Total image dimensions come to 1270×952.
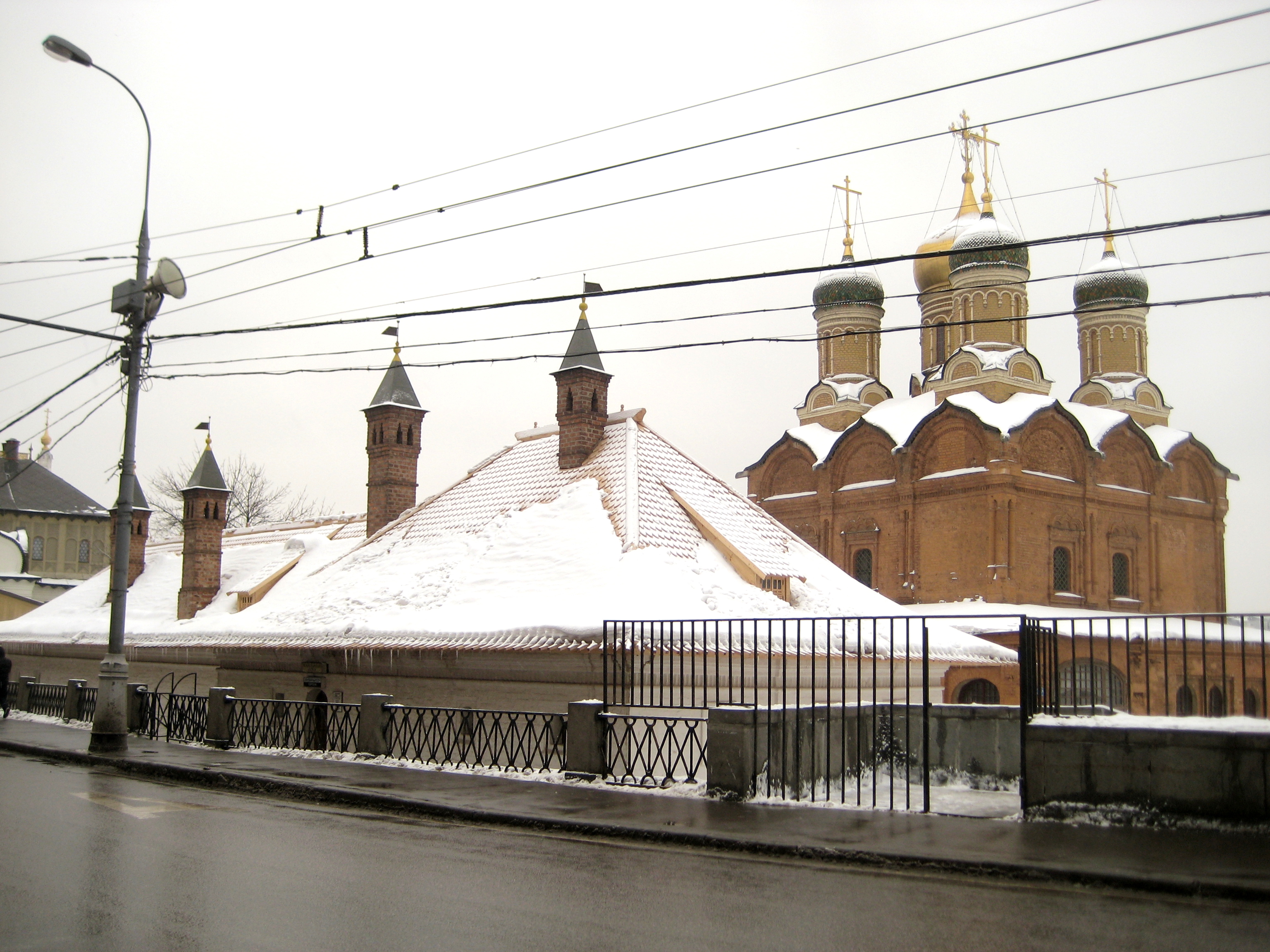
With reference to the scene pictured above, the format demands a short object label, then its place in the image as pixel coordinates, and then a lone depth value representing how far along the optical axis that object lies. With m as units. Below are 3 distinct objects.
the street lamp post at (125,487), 16.55
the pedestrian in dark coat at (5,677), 23.12
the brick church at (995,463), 36.25
